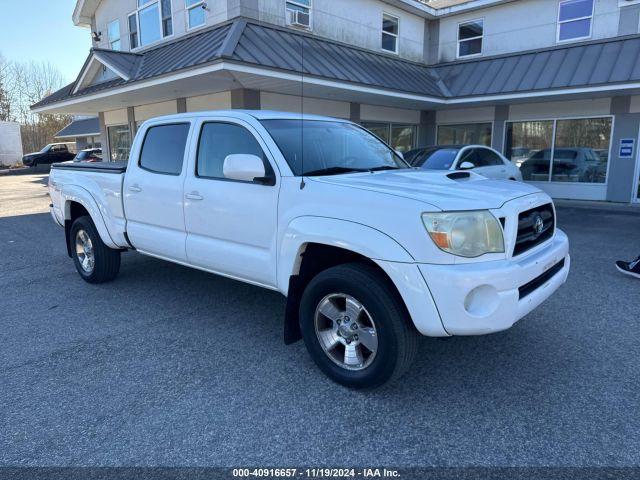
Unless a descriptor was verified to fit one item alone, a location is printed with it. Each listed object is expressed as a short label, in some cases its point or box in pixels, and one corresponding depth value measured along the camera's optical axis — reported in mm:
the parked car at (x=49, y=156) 34312
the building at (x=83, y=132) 28219
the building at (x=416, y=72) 11680
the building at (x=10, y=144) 36312
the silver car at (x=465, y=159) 9992
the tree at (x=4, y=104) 45531
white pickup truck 2832
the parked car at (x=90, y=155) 23734
